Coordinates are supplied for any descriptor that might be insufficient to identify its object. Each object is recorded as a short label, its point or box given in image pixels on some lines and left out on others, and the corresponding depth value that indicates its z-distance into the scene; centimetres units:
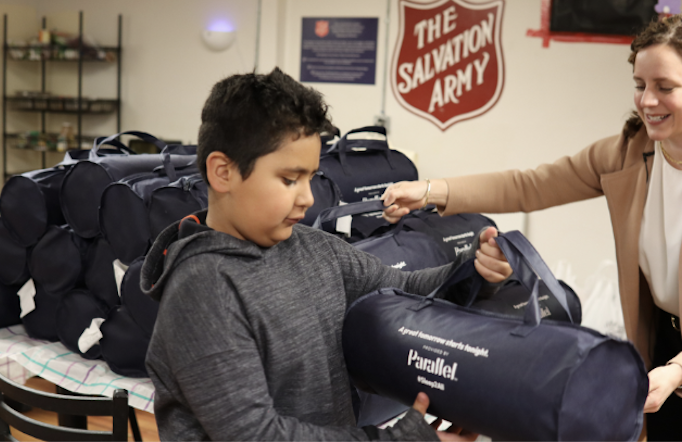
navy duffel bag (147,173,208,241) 163
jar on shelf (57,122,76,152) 526
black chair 119
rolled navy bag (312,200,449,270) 159
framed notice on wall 437
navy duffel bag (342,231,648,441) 81
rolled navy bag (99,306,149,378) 172
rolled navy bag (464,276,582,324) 130
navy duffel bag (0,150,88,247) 185
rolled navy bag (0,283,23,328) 194
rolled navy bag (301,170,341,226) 176
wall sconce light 468
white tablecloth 172
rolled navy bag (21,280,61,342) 188
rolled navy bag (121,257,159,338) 168
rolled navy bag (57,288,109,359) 181
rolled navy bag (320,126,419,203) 207
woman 135
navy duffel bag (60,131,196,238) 179
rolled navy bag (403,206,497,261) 183
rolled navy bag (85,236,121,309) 180
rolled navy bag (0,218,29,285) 189
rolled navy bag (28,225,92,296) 182
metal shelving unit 514
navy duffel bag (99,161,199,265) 169
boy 85
